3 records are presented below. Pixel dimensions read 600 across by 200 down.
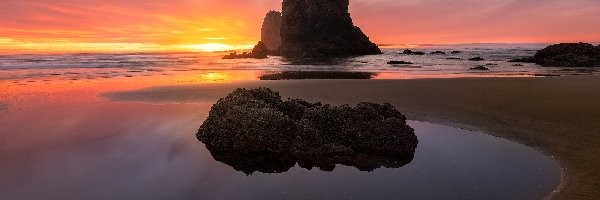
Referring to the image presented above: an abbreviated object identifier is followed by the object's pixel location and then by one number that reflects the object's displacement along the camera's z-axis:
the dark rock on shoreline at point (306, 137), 4.85
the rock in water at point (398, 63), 33.22
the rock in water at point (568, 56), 29.38
